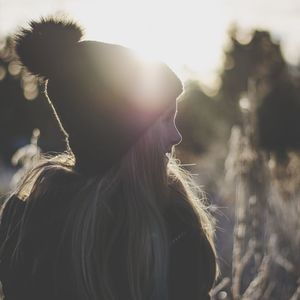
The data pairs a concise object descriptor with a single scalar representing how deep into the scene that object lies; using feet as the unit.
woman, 5.96
